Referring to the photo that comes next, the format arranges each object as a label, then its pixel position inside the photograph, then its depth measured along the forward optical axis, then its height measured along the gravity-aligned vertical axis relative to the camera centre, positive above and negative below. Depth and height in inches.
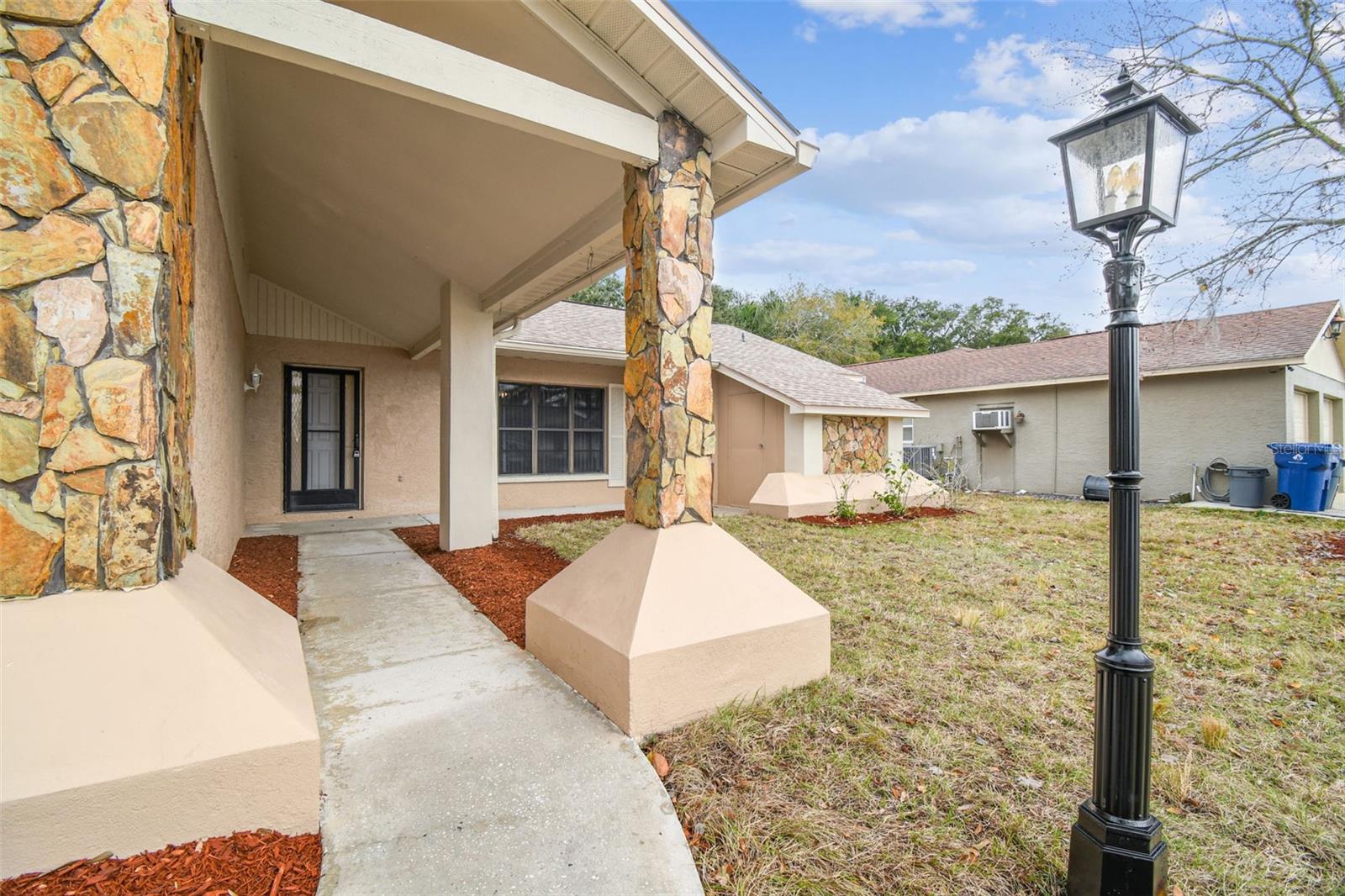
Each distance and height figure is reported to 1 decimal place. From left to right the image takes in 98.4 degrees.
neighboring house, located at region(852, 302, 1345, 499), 458.3 +47.9
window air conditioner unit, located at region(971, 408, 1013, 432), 587.2 +33.0
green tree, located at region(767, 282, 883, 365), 1133.7 +250.4
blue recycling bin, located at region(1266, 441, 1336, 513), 398.6 -12.8
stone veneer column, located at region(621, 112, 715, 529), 126.1 +26.9
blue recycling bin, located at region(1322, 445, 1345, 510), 407.2 -20.1
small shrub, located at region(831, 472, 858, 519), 373.7 -30.6
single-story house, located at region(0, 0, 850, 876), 69.7 +25.3
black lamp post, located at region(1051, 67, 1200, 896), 69.7 -1.7
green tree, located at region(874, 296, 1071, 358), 1325.0 +301.2
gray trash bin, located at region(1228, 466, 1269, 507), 429.7 -24.9
